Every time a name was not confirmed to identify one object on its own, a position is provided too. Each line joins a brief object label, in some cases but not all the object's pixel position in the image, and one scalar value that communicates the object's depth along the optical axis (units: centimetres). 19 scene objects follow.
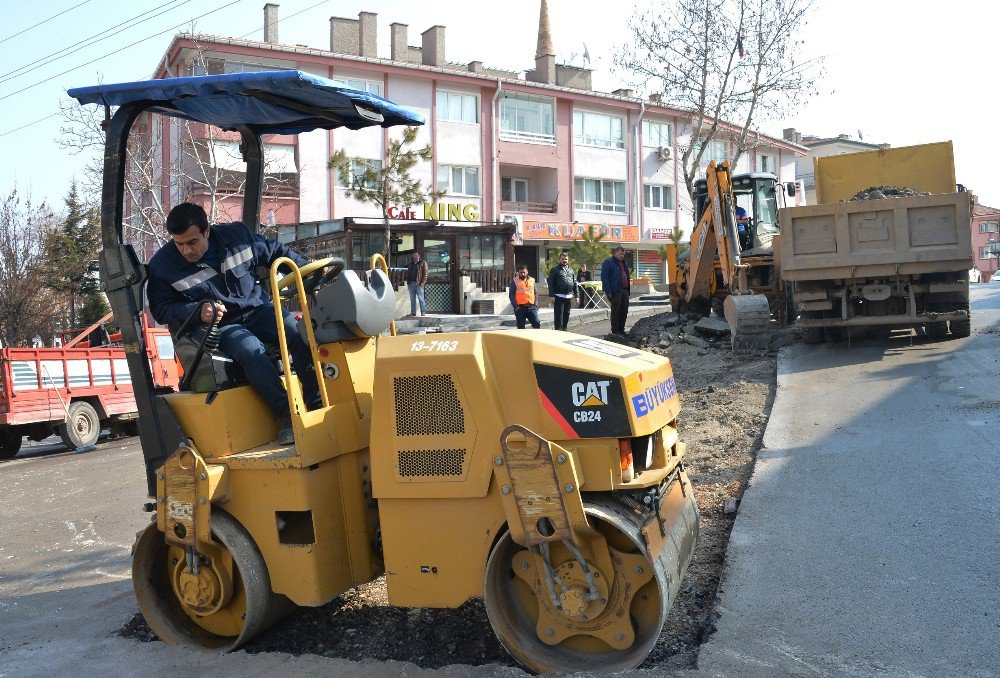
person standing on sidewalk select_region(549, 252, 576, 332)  1722
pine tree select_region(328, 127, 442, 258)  2725
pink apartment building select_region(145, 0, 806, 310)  3128
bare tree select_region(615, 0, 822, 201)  2694
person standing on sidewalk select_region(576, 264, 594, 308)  3105
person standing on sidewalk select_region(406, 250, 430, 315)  2306
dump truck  1046
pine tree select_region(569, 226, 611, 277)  3509
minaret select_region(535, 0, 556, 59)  4506
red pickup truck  1263
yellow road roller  358
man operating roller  434
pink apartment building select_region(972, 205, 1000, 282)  8318
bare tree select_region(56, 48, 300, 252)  2311
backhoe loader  1166
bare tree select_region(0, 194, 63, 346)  2411
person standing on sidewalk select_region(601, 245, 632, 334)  1591
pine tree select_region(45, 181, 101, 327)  2909
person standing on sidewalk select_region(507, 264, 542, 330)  1728
